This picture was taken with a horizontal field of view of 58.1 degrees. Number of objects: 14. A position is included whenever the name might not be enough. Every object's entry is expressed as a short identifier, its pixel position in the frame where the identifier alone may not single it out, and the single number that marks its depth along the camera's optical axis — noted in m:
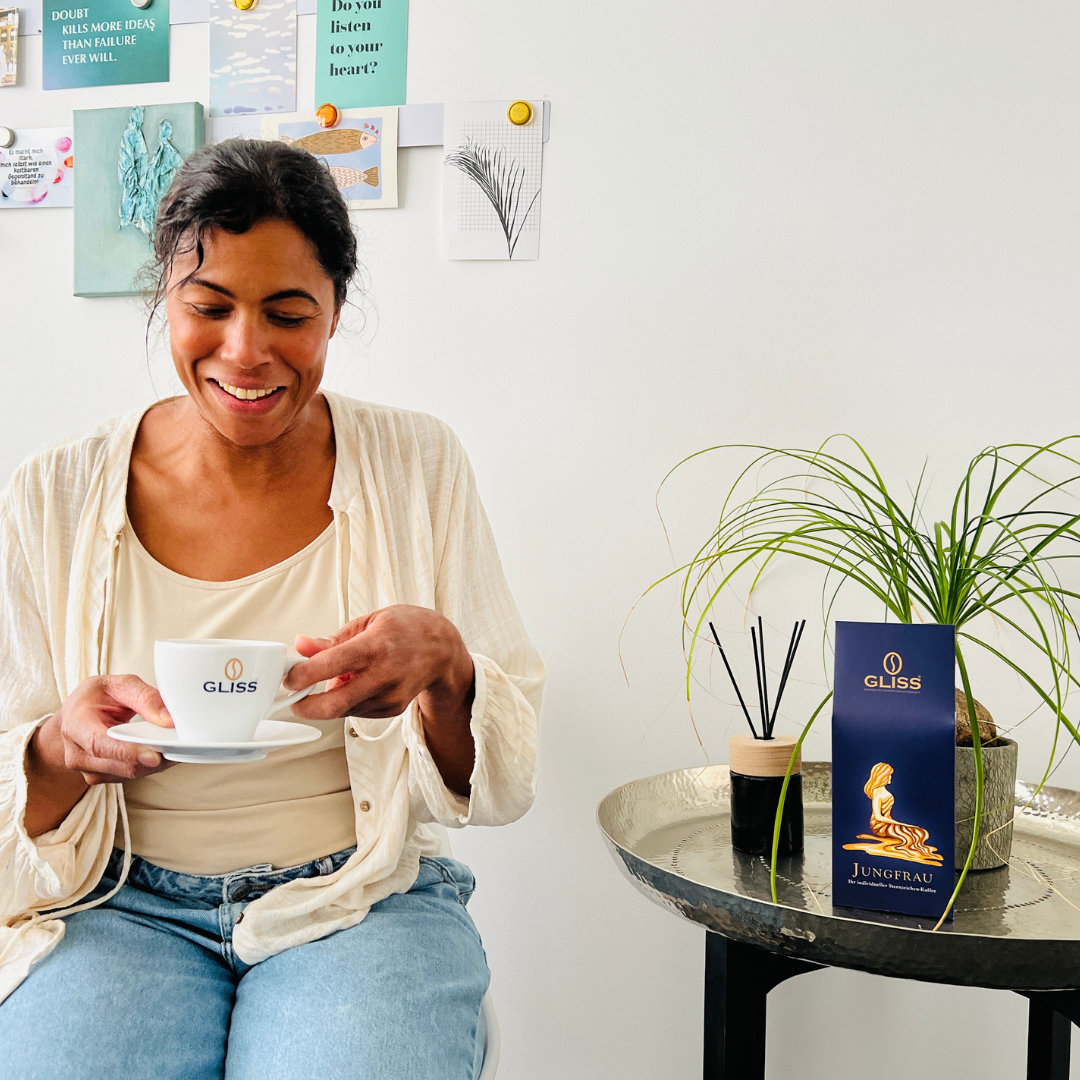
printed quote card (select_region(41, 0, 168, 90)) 1.44
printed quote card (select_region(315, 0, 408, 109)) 1.35
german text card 1.47
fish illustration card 1.36
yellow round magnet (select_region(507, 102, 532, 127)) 1.31
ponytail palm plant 1.18
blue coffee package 0.74
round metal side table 0.69
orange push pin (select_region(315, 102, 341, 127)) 1.36
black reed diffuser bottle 0.90
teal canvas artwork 1.44
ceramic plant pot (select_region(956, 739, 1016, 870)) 0.84
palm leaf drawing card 1.32
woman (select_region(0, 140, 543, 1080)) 0.77
